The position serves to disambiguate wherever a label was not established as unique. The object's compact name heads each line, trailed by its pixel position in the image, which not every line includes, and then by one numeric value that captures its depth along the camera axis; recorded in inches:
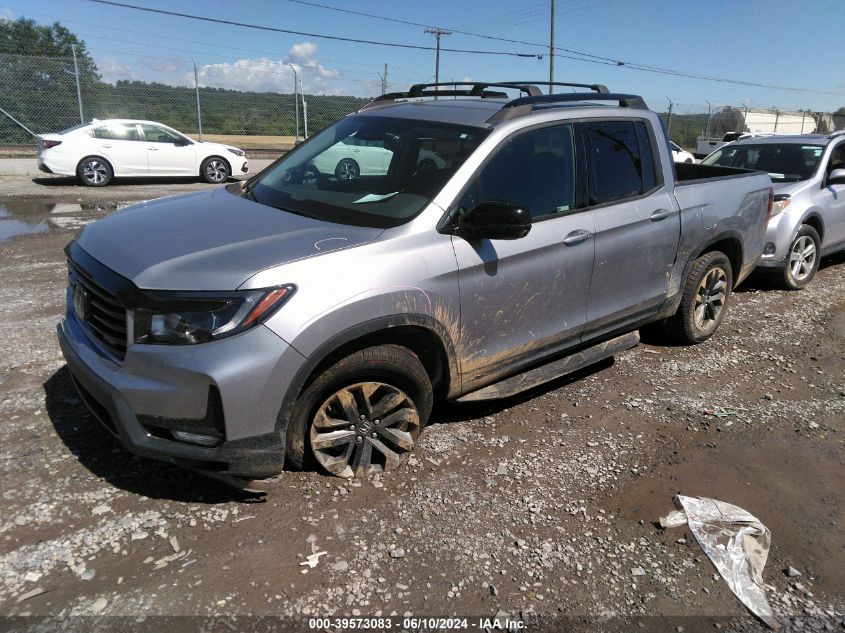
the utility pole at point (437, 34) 1728.1
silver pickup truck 107.3
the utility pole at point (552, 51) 1437.0
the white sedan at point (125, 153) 549.2
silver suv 279.1
